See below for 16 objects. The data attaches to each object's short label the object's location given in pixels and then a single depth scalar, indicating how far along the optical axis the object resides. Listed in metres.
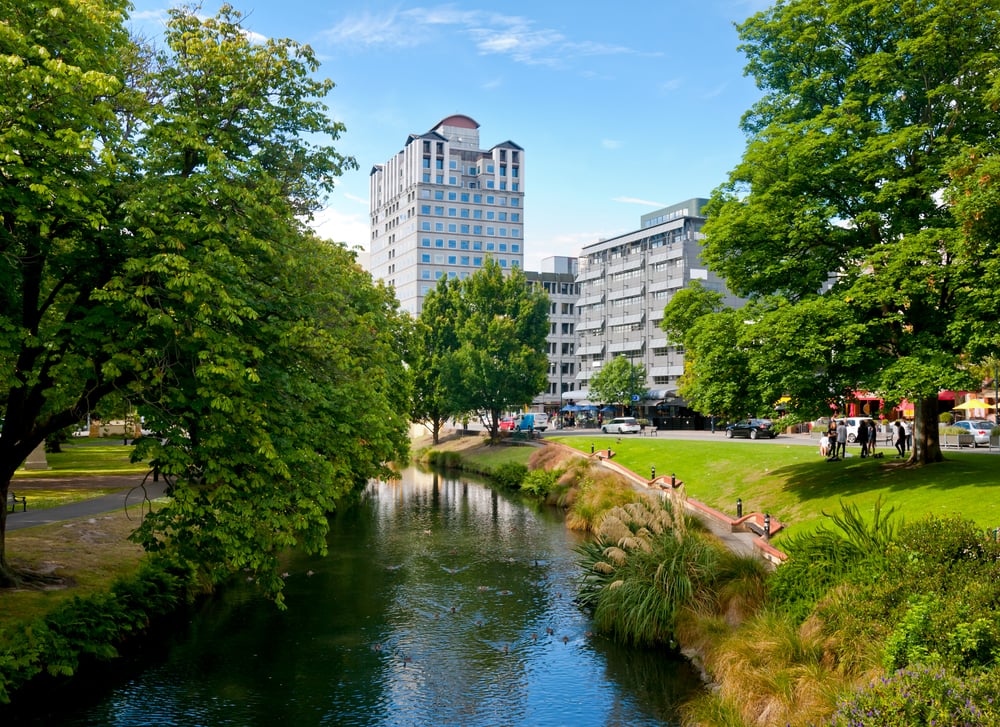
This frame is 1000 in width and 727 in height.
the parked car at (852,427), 50.39
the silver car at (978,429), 45.59
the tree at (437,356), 75.25
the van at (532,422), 92.53
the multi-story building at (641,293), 115.56
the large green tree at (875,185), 24.80
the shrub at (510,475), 54.47
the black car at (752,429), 61.84
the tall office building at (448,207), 162.25
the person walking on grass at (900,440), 32.12
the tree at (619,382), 106.12
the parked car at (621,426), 80.62
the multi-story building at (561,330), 151.25
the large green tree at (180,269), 13.52
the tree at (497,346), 72.06
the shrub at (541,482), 47.34
